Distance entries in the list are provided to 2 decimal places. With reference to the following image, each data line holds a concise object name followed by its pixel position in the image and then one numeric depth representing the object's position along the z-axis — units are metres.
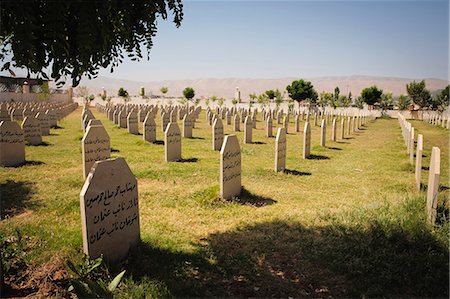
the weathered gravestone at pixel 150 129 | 14.62
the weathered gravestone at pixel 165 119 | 20.15
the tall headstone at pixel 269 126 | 18.07
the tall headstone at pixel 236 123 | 20.85
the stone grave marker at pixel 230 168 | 6.49
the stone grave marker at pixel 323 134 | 14.97
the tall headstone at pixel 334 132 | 17.28
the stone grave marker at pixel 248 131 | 15.45
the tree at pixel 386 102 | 50.12
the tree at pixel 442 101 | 44.06
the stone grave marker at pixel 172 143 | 10.53
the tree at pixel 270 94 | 58.59
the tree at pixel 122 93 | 61.96
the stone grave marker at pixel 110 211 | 3.54
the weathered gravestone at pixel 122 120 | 20.61
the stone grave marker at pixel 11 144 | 9.26
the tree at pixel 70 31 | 2.90
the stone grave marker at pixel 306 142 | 11.73
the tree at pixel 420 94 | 49.50
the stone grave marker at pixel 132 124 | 17.66
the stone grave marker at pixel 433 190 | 4.73
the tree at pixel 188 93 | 59.00
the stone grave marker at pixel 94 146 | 7.90
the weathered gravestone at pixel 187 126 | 16.64
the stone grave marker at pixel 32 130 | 12.95
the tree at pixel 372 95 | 49.78
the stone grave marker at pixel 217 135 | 13.11
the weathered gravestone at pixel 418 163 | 7.57
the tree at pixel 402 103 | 50.24
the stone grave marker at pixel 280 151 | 9.29
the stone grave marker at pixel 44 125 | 16.38
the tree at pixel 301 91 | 49.81
